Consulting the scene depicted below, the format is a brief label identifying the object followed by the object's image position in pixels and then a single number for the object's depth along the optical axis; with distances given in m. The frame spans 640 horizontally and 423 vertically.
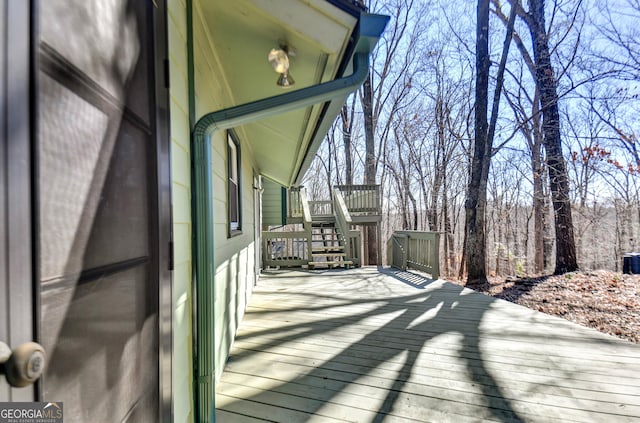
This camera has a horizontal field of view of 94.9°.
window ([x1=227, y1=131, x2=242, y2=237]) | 3.12
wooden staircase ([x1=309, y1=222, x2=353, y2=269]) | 7.40
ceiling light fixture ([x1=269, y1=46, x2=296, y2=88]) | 1.81
